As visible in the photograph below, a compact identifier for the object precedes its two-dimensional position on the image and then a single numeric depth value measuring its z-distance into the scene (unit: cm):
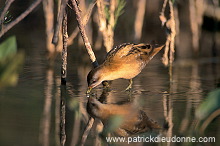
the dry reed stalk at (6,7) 755
